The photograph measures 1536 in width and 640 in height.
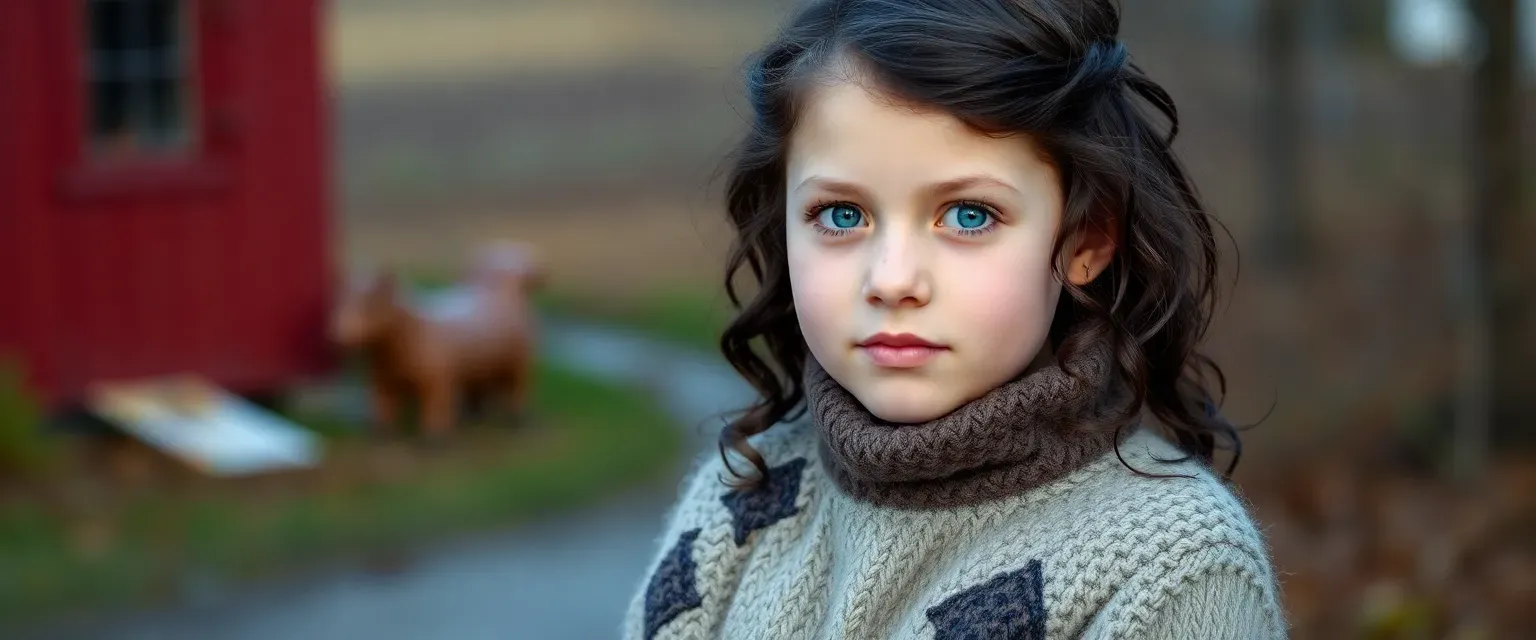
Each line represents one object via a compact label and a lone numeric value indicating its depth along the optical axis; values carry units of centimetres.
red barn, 643
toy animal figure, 663
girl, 177
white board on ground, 608
